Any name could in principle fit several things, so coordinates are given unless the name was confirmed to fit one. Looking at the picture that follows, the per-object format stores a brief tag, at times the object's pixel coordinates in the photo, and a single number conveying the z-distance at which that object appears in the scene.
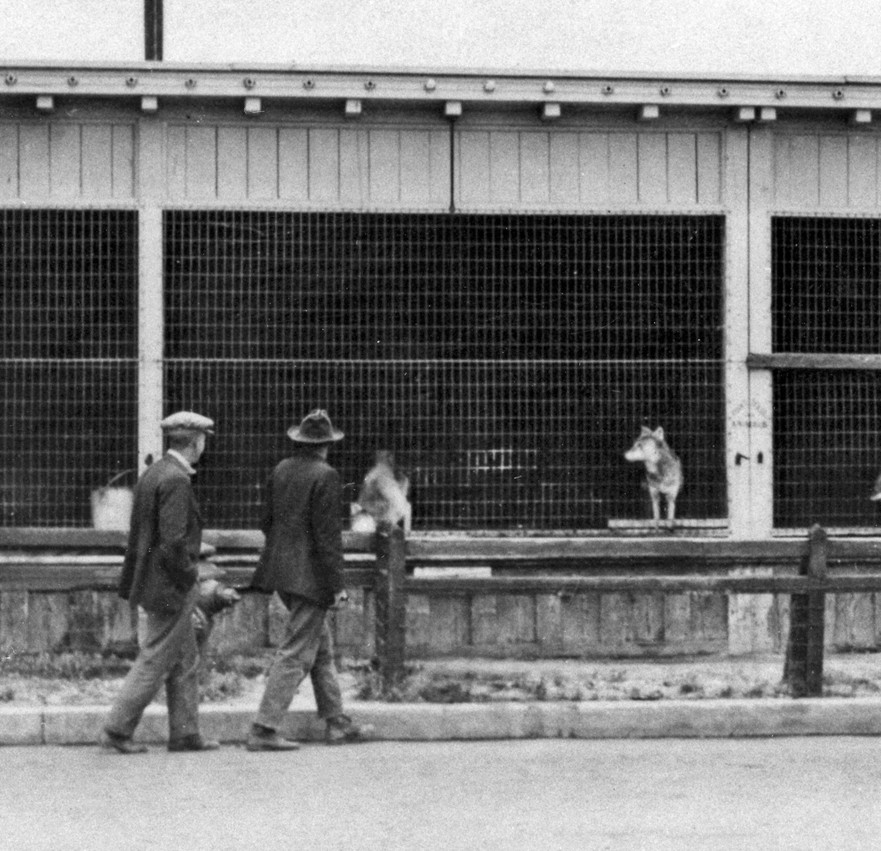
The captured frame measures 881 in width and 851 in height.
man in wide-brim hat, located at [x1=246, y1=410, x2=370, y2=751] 10.46
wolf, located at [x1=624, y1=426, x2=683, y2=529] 13.63
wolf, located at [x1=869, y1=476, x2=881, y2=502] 13.98
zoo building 13.34
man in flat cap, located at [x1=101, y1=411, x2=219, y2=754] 10.22
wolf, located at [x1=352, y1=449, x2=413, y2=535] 13.53
